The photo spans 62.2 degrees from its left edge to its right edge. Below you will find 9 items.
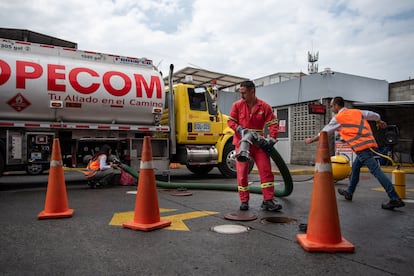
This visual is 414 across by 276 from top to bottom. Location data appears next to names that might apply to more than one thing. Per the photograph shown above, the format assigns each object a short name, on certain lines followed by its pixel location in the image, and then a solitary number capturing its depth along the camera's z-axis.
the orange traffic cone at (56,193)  4.40
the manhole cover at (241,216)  4.16
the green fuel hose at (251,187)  5.03
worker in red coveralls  4.82
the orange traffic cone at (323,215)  3.00
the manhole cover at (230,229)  3.62
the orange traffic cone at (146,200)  3.78
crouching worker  7.52
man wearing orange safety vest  4.95
